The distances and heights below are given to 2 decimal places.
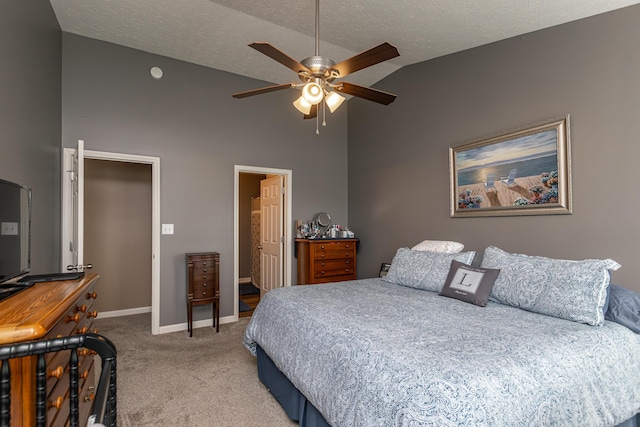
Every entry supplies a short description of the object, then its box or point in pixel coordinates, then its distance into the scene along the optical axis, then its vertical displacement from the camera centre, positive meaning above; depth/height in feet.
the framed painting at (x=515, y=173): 8.39 +1.28
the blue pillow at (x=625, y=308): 6.14 -1.79
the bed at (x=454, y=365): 3.93 -2.12
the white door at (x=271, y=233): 15.66 -0.75
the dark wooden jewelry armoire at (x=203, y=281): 12.39 -2.41
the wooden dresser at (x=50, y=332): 2.97 -1.38
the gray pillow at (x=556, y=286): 6.15 -1.45
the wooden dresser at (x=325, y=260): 14.35 -1.91
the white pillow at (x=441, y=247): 10.43 -0.96
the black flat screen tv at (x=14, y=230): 4.65 -0.16
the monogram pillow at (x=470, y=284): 7.53 -1.62
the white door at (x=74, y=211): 8.79 +0.26
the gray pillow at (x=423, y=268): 8.93 -1.48
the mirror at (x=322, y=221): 15.92 -0.14
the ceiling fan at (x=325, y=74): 6.79 +3.36
